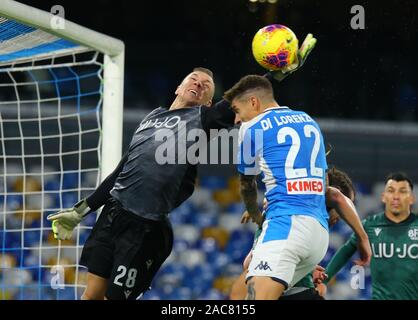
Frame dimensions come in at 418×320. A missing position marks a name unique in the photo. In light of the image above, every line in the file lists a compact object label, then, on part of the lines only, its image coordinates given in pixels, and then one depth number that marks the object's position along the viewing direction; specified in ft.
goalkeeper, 36.91
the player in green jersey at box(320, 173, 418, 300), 47.16
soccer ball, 35.81
